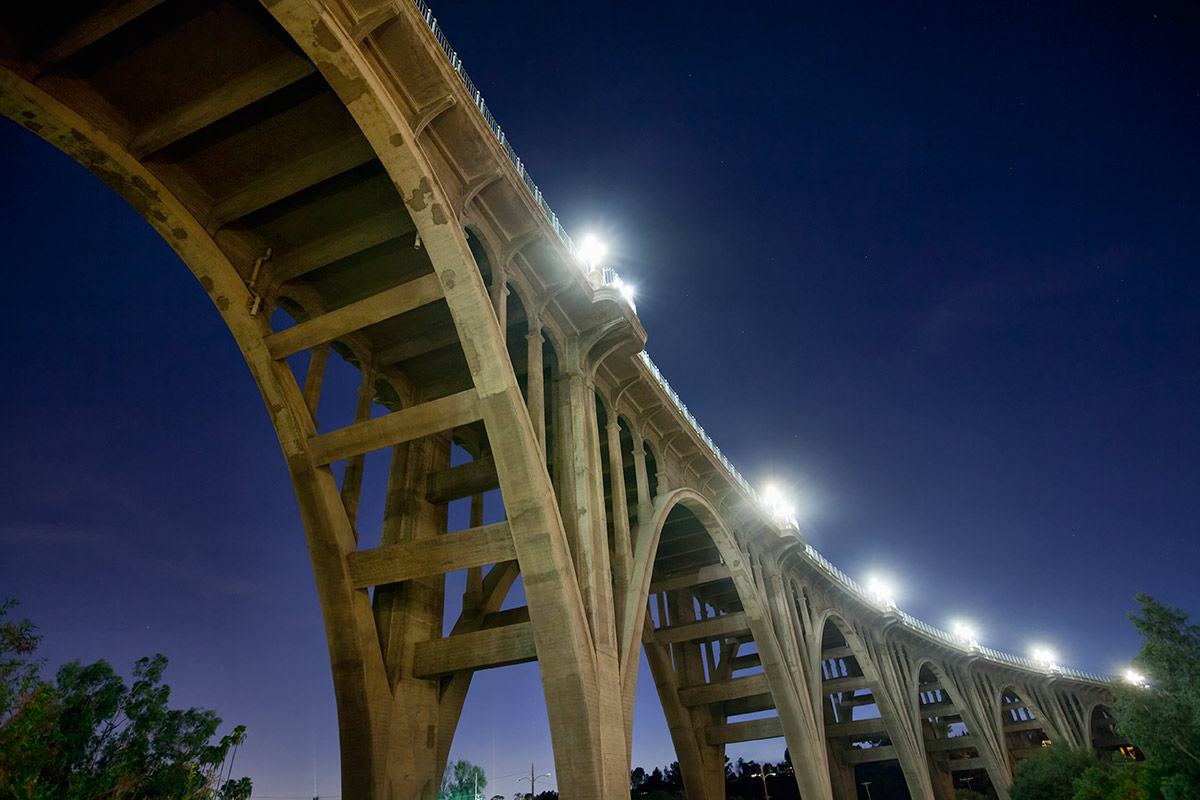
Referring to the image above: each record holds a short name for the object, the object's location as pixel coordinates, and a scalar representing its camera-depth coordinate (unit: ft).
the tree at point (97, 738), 46.63
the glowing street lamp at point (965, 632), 208.69
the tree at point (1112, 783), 99.80
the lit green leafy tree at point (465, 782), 230.48
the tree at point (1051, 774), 159.53
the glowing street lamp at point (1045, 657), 248.32
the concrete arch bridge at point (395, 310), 40.47
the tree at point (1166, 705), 80.18
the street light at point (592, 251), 58.54
